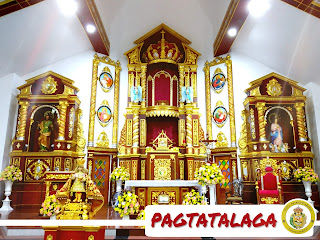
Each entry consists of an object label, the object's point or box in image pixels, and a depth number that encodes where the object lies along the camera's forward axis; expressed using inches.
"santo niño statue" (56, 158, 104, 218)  147.2
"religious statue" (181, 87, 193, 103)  427.0
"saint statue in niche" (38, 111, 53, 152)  359.6
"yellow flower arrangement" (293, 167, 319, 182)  318.0
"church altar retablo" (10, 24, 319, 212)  341.4
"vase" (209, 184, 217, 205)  250.2
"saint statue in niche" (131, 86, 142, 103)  421.4
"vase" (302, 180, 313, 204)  317.7
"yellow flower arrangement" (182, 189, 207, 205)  228.6
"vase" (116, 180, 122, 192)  356.2
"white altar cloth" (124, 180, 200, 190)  267.4
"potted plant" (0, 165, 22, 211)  308.5
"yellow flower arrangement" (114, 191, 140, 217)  201.0
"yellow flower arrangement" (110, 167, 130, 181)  355.3
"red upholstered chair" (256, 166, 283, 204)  291.0
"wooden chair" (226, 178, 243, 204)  341.8
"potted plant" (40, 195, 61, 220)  161.8
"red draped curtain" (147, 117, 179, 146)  427.2
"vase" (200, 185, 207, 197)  253.6
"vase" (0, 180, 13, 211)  306.3
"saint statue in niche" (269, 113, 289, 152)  362.6
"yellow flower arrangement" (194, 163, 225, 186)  243.4
